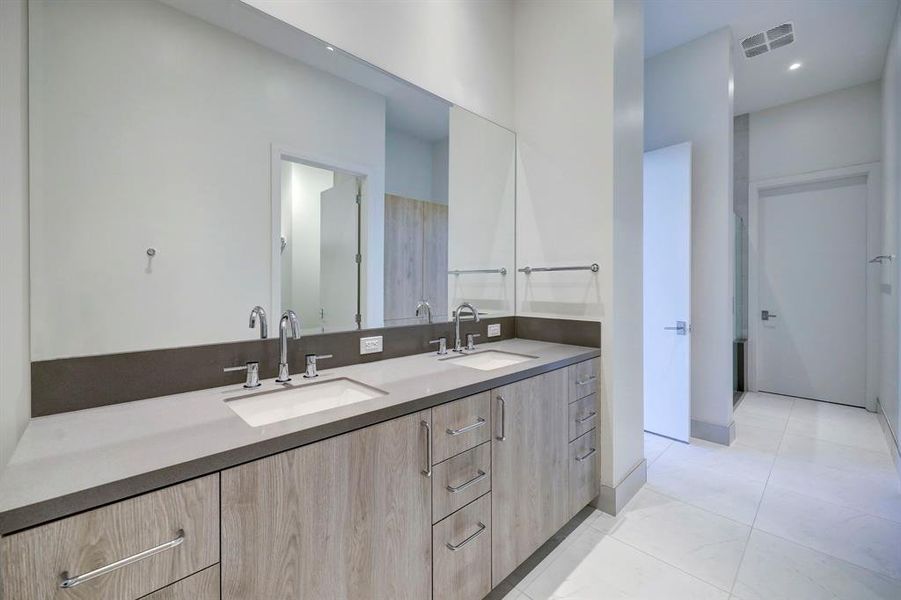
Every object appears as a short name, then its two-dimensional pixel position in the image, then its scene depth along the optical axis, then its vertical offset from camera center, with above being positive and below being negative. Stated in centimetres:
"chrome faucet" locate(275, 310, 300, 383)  138 -13
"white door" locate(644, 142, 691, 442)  282 +6
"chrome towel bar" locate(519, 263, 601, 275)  207 +17
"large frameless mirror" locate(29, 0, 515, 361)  107 +42
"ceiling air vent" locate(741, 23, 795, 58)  291 +200
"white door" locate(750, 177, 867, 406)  379 +7
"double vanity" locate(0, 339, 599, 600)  67 -42
